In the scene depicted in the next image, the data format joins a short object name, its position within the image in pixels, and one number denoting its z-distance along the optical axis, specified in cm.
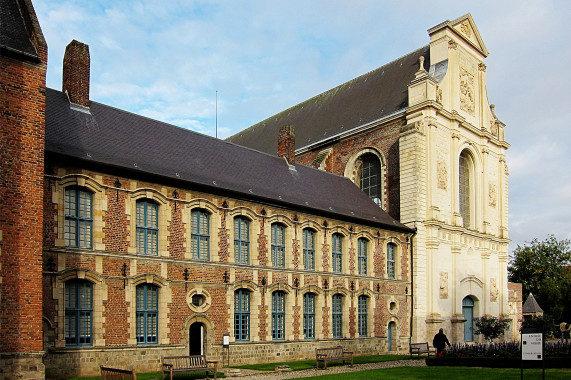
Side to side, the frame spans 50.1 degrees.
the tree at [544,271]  5184
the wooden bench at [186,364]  1734
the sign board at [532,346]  1402
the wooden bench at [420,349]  2695
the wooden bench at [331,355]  2192
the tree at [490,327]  3284
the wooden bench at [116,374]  1417
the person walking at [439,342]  2336
